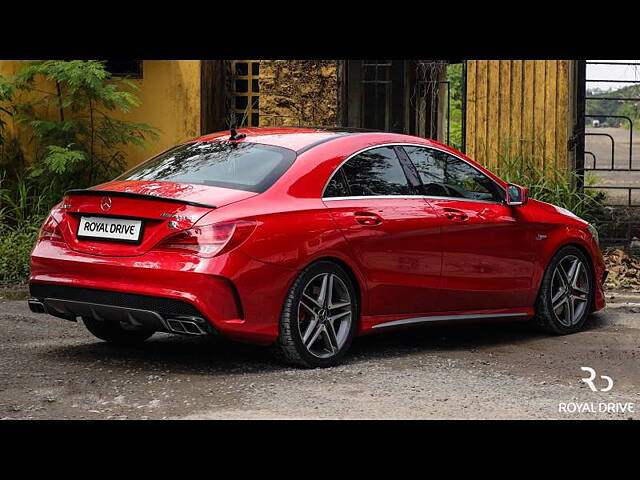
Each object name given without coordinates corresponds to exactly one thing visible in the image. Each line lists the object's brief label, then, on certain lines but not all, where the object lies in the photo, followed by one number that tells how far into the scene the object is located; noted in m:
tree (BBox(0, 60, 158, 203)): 12.80
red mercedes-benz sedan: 7.12
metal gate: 13.91
